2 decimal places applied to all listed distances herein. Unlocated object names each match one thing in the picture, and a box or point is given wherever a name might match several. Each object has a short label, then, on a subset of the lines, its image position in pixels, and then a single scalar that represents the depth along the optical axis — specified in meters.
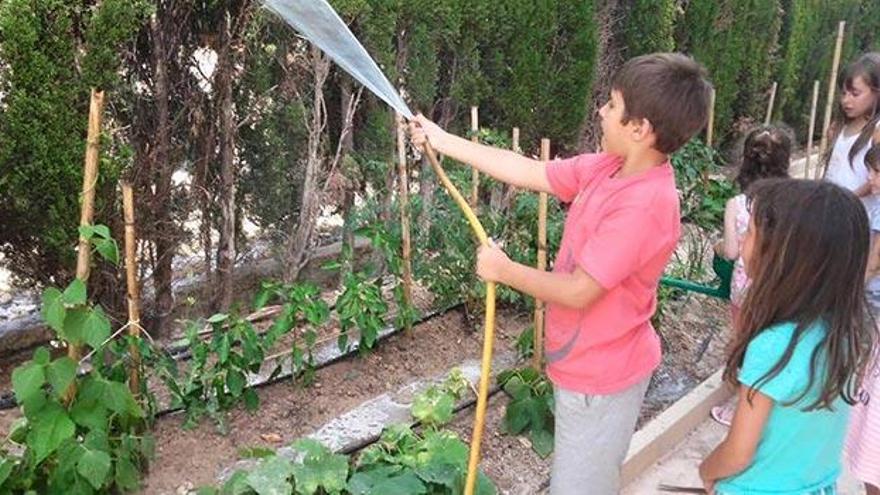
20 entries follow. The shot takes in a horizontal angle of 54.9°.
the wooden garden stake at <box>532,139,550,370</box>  3.56
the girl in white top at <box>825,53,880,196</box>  3.92
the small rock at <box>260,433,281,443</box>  3.27
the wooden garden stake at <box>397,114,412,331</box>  3.80
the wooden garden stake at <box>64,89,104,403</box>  2.45
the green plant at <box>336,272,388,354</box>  3.50
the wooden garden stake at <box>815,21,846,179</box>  6.49
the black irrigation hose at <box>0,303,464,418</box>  3.29
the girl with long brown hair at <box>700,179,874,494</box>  1.77
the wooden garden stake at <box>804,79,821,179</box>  7.00
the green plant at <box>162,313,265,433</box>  3.11
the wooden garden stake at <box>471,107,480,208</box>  4.12
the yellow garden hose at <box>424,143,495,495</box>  2.35
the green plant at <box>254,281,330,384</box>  3.25
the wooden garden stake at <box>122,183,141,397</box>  2.67
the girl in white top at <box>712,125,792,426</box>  3.49
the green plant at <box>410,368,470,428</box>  3.10
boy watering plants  2.02
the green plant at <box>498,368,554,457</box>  3.36
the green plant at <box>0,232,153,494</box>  2.35
